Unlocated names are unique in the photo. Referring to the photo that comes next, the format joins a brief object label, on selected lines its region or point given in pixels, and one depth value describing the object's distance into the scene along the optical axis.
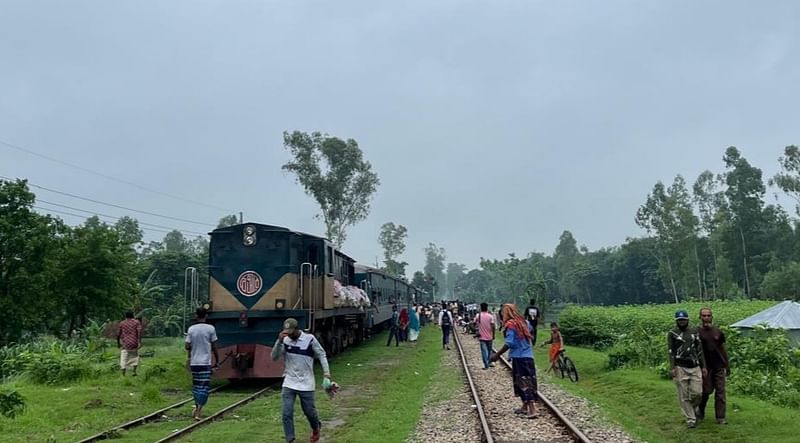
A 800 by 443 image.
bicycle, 15.83
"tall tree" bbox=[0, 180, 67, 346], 26.09
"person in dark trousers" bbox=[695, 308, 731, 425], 9.55
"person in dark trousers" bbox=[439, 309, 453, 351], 24.55
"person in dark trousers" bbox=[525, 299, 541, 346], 19.31
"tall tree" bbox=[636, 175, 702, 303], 59.34
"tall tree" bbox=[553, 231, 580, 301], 97.62
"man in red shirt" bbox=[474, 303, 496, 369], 16.36
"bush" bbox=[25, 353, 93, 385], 15.20
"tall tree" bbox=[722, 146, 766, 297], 60.28
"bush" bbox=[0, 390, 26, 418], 6.12
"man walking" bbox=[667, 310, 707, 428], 9.45
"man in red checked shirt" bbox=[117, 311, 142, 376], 15.70
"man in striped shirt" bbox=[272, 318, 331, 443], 8.50
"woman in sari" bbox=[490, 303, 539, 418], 10.84
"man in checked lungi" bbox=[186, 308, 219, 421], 11.05
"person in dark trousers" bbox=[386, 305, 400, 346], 26.96
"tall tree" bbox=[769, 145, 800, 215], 48.25
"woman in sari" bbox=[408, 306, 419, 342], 29.42
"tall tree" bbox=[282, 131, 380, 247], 49.31
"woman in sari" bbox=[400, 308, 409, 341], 28.20
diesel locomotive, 14.79
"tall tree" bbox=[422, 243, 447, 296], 175.75
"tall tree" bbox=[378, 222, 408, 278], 89.88
